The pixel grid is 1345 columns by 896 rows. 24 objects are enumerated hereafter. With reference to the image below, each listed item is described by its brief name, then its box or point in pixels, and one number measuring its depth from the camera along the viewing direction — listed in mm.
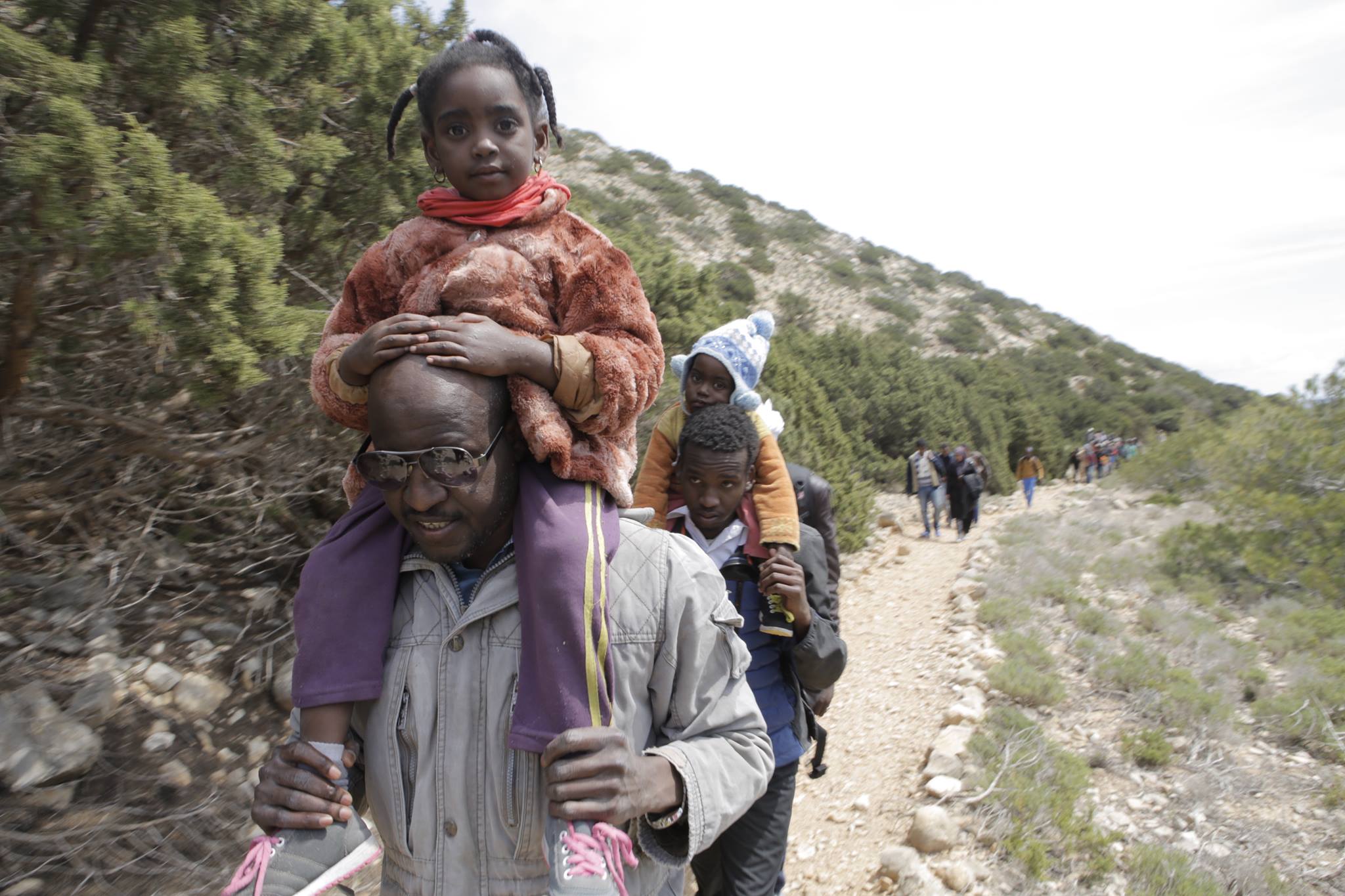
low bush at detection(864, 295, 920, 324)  37812
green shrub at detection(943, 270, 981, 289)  49500
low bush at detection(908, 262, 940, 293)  46062
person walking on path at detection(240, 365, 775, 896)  1284
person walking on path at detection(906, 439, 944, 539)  13328
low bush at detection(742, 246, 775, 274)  35406
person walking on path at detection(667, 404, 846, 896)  2499
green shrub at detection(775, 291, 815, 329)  29656
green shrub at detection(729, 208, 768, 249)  38375
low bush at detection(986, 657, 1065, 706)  6090
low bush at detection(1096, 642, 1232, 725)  5828
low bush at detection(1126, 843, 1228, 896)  3723
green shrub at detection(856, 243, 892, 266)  46356
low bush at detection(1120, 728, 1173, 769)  5219
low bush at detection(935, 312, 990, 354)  37844
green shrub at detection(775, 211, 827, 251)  42344
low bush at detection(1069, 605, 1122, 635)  7914
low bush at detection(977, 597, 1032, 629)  8133
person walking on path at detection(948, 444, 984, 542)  13570
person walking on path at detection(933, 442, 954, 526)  13930
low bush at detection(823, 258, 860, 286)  39719
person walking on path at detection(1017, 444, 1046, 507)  17531
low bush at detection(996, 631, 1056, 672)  6895
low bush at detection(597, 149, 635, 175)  39781
